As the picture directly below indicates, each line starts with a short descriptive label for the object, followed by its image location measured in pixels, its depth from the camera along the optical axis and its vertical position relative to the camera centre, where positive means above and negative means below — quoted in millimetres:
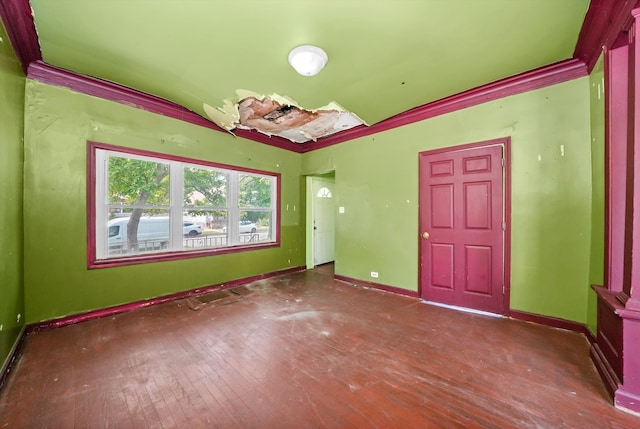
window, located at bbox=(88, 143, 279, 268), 2967 +108
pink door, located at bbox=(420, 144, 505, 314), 2936 -170
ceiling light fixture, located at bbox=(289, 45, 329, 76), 2160 +1416
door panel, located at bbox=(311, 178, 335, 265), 5504 -136
